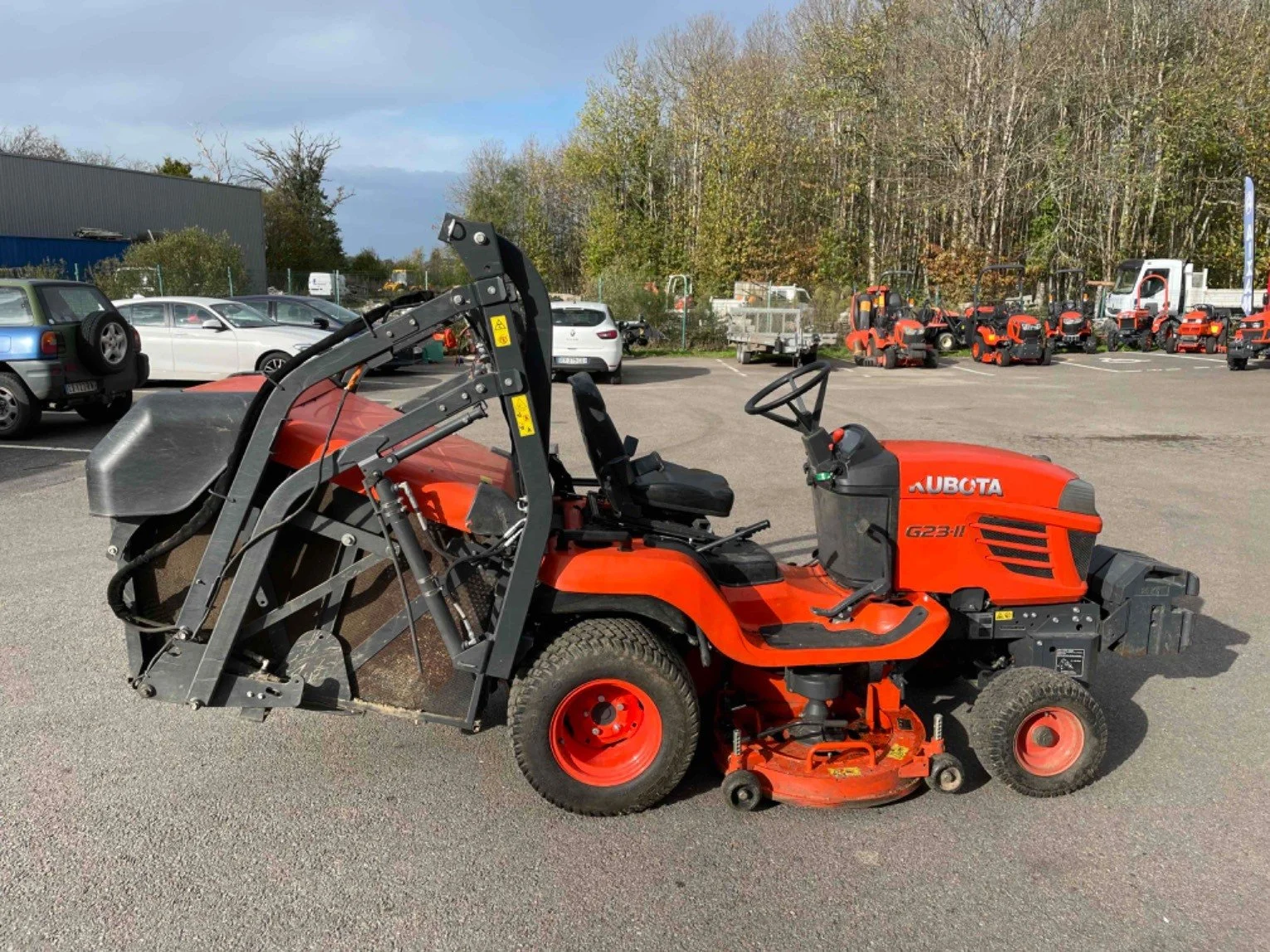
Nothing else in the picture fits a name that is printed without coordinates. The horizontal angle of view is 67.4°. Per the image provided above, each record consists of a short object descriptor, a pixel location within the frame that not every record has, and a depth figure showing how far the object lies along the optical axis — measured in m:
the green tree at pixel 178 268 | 23.05
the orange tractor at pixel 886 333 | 21.03
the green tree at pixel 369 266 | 40.45
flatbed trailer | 21.55
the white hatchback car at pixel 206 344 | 15.30
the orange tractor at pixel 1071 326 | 24.55
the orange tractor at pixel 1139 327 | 26.12
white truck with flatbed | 26.53
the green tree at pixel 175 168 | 43.22
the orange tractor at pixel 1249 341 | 20.31
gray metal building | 29.08
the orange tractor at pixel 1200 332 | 24.81
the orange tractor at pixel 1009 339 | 21.67
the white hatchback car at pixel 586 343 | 17.67
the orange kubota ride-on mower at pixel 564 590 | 3.20
